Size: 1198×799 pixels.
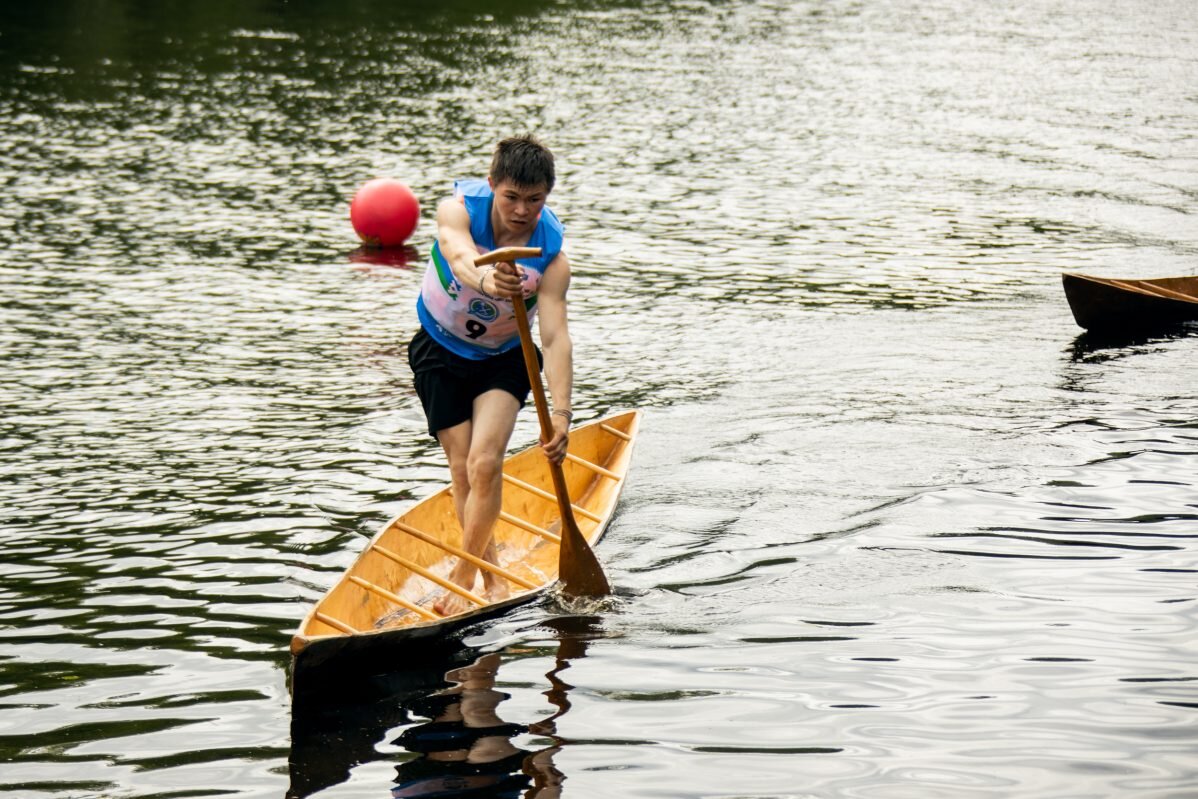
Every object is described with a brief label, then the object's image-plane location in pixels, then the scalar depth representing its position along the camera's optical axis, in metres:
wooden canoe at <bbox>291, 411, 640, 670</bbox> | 13.41
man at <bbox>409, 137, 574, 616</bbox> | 13.82
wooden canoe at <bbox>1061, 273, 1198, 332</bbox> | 25.28
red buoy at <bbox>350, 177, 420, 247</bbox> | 33.06
